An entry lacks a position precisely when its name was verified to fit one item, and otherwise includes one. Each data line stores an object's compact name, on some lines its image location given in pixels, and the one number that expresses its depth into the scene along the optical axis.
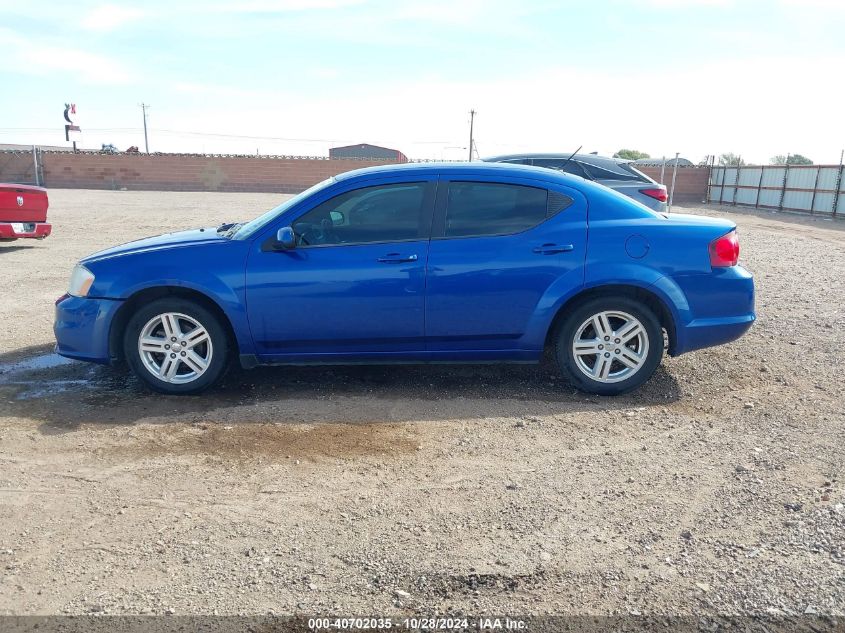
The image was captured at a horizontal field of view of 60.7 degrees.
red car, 12.62
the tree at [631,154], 63.03
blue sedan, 5.12
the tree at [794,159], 46.89
